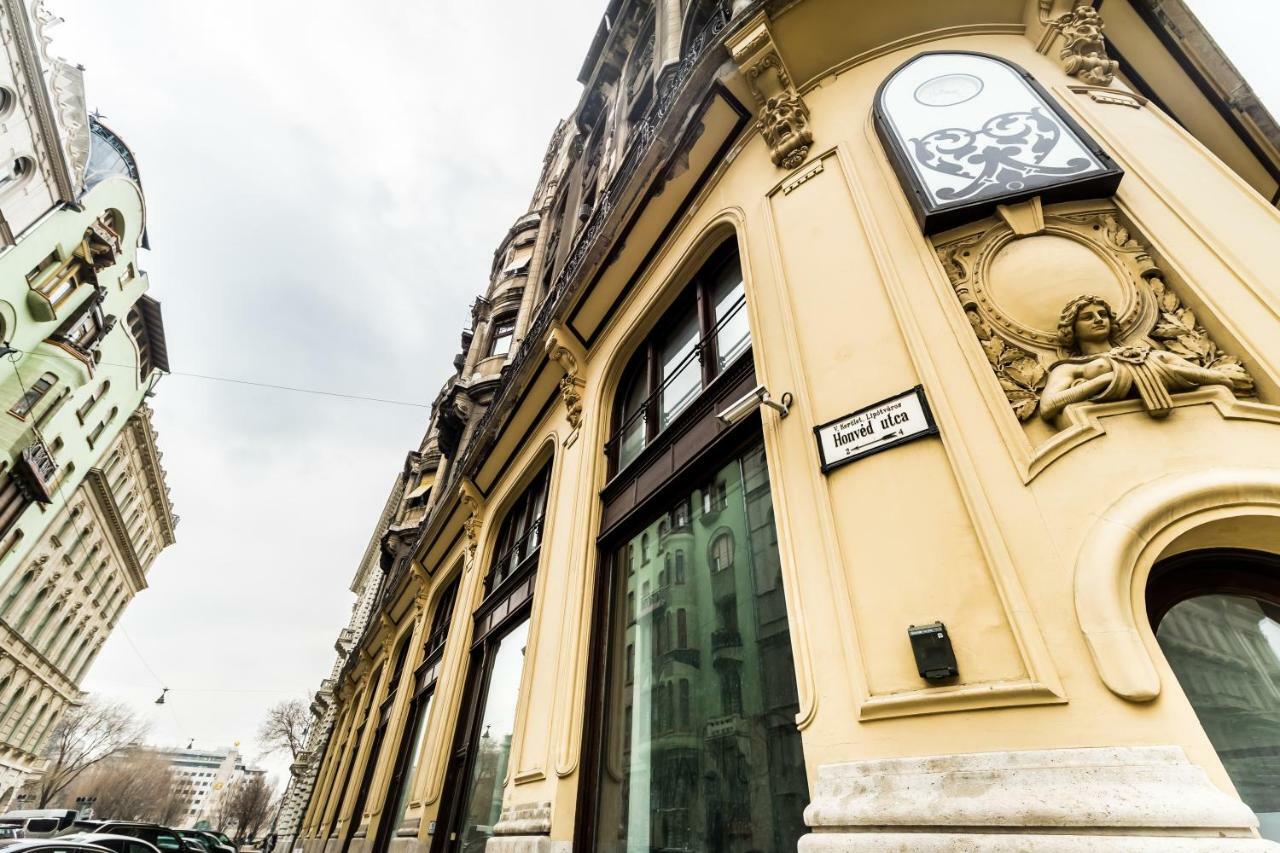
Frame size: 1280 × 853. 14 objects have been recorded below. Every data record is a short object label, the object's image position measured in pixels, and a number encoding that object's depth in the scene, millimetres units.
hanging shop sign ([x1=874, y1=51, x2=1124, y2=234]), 4055
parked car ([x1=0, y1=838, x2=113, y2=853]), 6652
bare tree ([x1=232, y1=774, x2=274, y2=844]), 66900
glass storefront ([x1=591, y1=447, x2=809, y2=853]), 3580
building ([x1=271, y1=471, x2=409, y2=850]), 32400
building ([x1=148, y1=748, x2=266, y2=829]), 122188
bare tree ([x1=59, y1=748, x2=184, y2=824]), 69500
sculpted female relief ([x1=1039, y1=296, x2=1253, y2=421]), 2891
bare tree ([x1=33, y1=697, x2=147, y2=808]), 51656
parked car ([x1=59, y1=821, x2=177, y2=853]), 15352
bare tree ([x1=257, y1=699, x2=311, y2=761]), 55094
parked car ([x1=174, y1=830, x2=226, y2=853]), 17708
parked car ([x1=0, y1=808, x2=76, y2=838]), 18344
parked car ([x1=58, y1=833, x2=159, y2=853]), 8816
